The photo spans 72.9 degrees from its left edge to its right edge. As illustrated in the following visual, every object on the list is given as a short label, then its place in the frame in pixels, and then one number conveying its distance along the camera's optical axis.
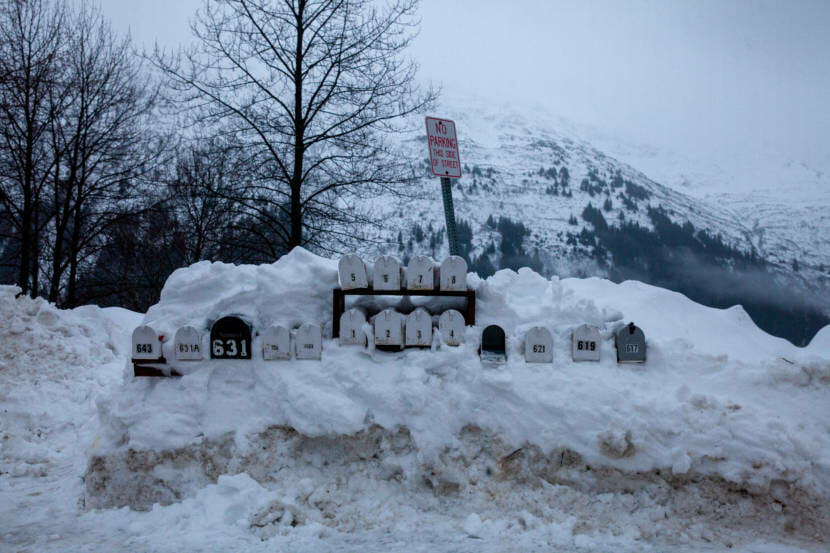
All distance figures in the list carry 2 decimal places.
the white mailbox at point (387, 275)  4.94
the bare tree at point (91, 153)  13.47
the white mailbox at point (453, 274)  4.94
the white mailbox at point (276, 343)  4.73
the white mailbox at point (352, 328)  4.77
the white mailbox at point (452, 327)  4.80
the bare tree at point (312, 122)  9.54
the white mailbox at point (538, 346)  4.70
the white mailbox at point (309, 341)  4.74
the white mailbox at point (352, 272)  4.90
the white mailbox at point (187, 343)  4.70
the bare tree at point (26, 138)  12.18
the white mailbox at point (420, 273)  4.92
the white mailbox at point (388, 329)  4.76
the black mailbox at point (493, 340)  4.76
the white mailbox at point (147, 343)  4.61
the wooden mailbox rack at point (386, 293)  4.94
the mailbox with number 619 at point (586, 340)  4.73
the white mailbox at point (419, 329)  4.78
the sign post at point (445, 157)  5.72
